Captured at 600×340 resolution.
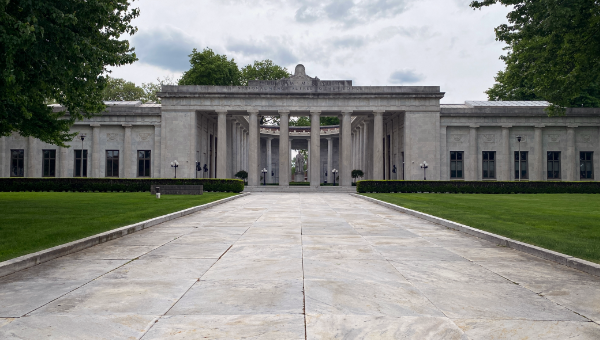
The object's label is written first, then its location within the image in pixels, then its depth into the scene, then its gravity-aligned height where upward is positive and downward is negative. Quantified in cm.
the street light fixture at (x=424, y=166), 5059 +186
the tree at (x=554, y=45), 1574 +618
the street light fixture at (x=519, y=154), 5166 +356
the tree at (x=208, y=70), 7119 +1908
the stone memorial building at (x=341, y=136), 5441 +604
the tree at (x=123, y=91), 8019 +1754
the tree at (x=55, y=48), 1118 +402
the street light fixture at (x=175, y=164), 5071 +219
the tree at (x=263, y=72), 8300 +2181
